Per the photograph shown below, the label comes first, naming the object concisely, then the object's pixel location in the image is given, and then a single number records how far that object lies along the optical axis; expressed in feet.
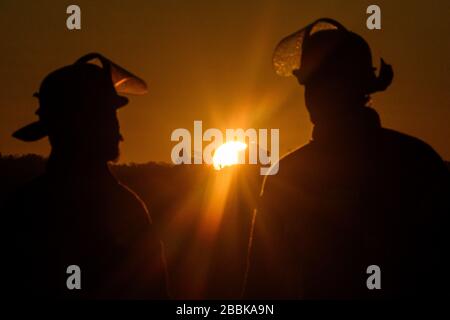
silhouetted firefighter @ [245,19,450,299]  13.94
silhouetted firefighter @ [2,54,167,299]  14.92
